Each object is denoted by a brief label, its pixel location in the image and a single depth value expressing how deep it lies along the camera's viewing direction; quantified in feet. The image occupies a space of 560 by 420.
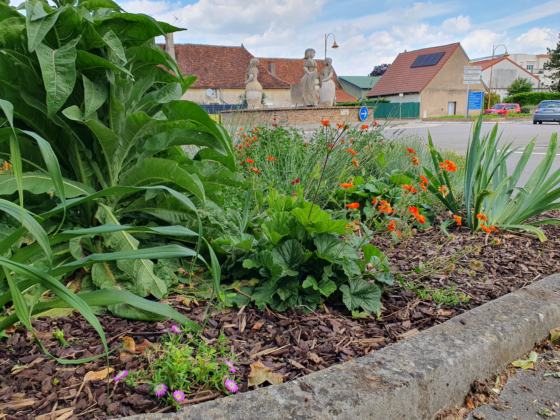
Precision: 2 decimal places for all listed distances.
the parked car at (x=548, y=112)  71.82
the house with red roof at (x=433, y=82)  136.67
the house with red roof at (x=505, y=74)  214.69
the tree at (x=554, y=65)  145.18
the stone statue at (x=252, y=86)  68.49
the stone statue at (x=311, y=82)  65.21
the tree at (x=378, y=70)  252.85
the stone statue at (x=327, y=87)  64.90
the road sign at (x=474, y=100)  119.34
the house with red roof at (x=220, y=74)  125.08
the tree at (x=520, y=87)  154.66
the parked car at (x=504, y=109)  117.28
